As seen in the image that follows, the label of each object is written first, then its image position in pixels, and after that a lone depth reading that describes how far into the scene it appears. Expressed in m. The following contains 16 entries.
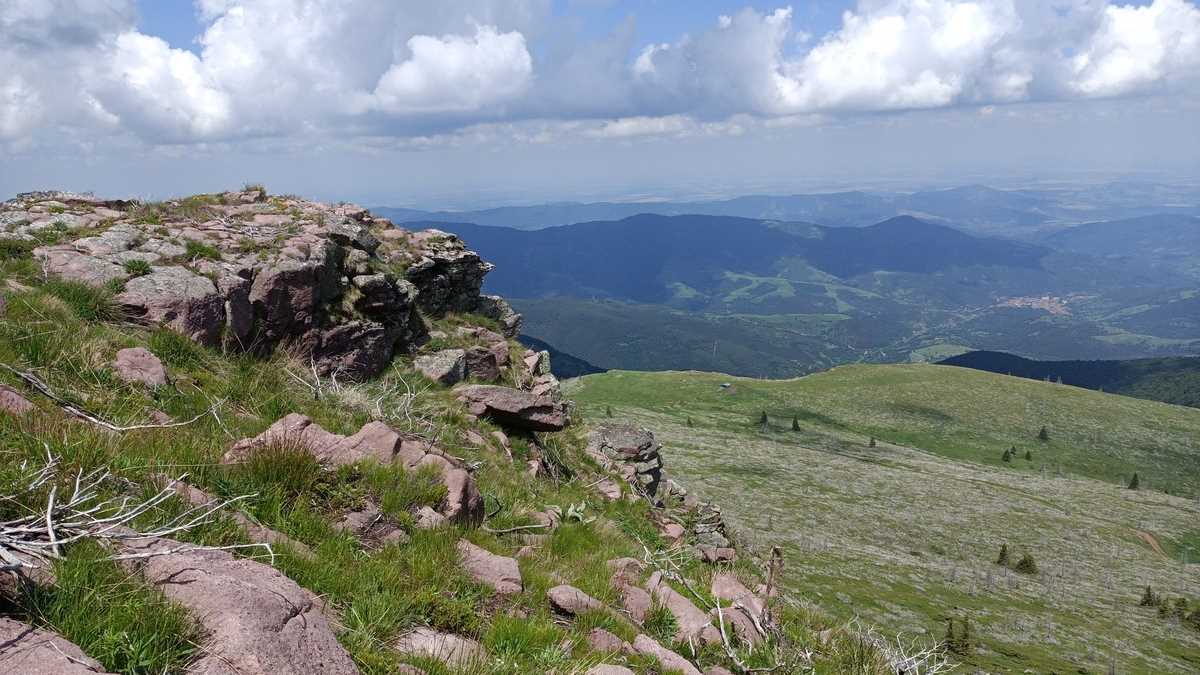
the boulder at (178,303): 10.88
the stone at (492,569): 6.23
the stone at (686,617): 7.27
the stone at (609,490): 15.42
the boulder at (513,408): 15.37
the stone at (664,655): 6.12
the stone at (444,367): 18.61
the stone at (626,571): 7.77
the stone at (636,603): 7.08
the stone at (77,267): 11.20
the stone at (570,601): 6.36
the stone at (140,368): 7.91
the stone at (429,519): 6.91
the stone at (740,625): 7.79
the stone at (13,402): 5.79
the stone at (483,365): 20.45
